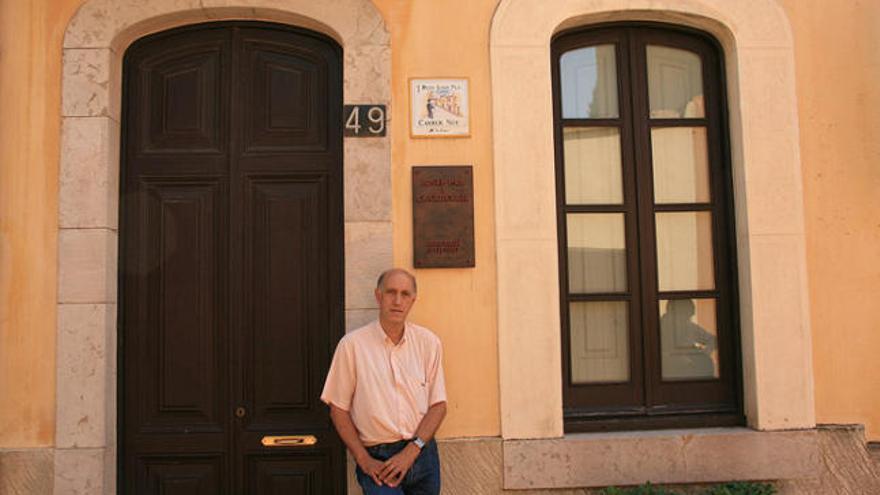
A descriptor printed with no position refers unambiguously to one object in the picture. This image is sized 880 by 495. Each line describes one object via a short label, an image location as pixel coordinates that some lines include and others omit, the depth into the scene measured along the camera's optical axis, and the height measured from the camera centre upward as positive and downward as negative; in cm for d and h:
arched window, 494 +33
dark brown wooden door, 478 +20
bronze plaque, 464 +42
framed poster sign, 473 +109
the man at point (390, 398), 394 -61
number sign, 470 +105
